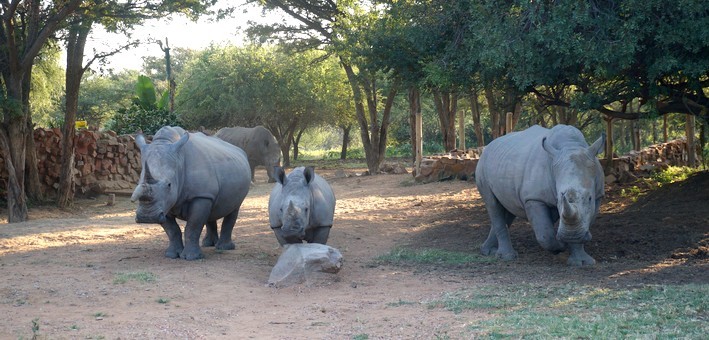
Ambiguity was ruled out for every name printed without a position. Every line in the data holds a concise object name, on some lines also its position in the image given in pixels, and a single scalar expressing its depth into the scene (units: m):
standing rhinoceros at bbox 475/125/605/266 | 8.70
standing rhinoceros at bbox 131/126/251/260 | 9.41
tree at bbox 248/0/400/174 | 24.14
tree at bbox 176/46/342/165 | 35.81
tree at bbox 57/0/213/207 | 15.72
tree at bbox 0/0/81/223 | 14.77
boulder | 8.48
